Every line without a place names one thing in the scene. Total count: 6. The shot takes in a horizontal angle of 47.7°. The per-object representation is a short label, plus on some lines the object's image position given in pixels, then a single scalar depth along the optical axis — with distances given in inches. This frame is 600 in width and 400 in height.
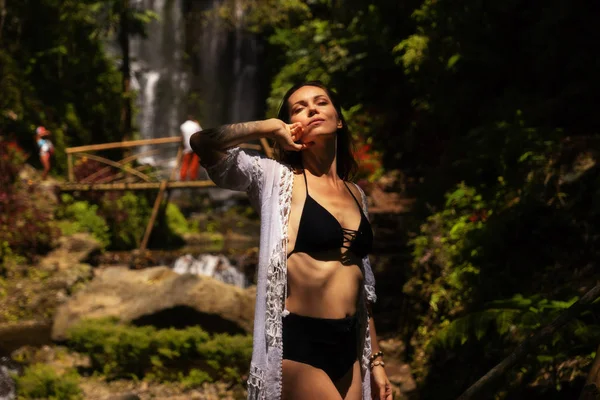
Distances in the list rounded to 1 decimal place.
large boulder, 393.1
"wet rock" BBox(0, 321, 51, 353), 430.3
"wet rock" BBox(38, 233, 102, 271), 558.6
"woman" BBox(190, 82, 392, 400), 102.7
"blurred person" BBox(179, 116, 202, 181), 637.3
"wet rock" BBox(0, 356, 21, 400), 324.5
